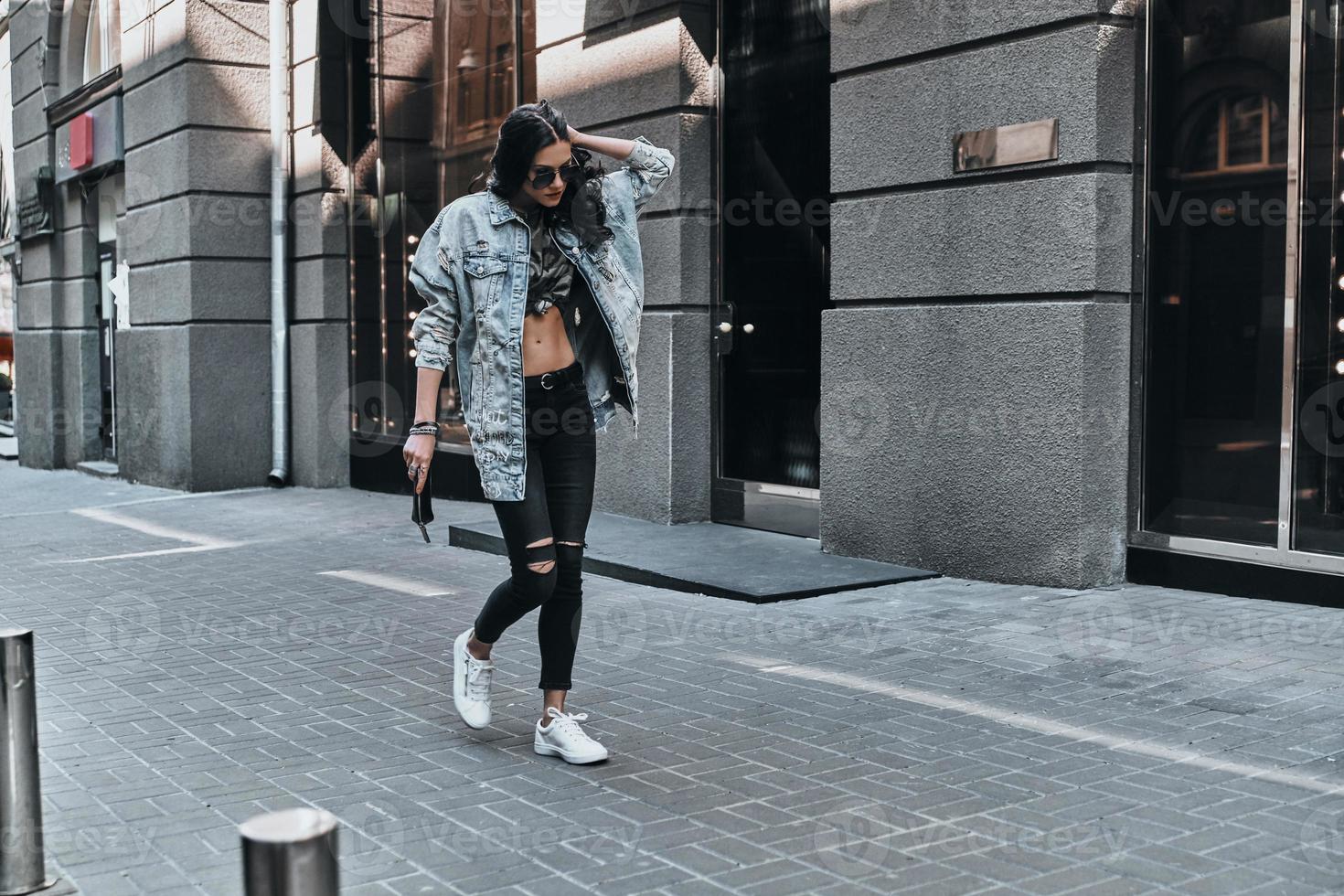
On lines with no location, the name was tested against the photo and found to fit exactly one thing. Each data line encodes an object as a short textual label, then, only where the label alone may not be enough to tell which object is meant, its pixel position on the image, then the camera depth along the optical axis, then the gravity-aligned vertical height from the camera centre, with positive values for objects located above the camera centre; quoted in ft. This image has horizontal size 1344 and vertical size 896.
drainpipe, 46.24 +3.92
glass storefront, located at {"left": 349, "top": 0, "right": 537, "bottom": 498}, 40.65 +5.73
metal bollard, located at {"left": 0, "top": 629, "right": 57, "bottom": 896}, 11.15 -3.08
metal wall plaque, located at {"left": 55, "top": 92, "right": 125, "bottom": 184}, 51.98 +8.33
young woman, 14.75 +0.20
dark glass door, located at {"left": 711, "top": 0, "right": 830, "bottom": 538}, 29.99 +2.25
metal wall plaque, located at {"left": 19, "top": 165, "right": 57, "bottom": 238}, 59.11 +6.59
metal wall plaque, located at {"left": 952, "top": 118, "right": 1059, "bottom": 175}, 23.68 +3.62
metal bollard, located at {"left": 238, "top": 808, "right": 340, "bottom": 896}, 6.98 -2.37
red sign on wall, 54.08 +8.39
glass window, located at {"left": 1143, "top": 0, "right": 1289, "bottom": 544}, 22.65 +1.50
